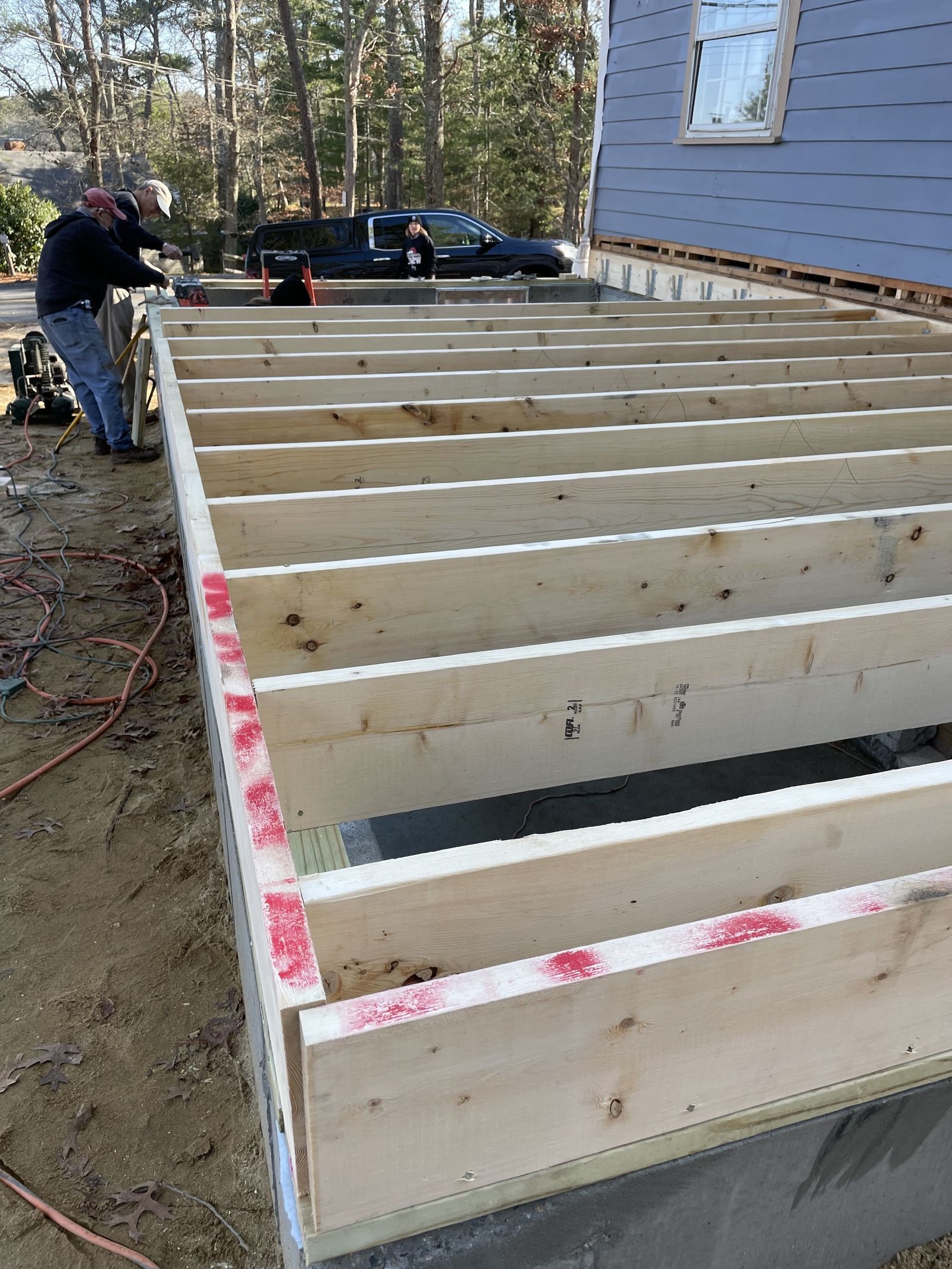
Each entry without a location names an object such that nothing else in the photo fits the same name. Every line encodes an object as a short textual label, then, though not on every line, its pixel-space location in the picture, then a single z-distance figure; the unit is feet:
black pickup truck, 45.60
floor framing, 3.92
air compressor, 32.91
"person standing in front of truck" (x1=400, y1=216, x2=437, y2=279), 40.45
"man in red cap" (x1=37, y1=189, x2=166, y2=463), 25.09
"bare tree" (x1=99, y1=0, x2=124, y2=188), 93.71
